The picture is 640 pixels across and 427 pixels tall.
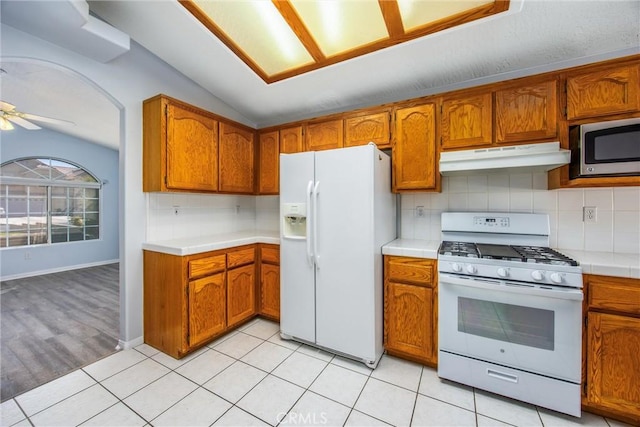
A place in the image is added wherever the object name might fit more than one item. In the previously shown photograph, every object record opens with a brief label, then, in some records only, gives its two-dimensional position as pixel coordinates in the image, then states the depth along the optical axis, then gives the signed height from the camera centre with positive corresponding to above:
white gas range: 1.49 -0.72
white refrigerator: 1.98 -0.29
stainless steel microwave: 1.55 +0.39
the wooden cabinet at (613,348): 1.42 -0.79
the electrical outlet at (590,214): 1.91 -0.03
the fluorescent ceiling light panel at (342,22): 1.78 +1.42
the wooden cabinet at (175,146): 2.20 +0.62
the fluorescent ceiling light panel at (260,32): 1.86 +1.47
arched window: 4.55 +0.23
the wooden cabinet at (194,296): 2.09 -0.75
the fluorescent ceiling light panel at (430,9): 1.64 +1.36
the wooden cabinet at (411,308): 1.93 -0.77
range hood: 1.68 +0.37
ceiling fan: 2.72 +1.15
